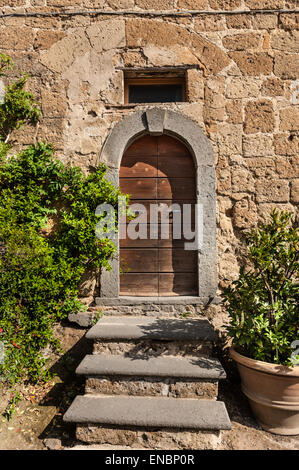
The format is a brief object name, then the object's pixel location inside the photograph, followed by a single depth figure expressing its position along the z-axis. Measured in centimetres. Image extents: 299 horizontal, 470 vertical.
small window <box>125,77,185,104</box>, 330
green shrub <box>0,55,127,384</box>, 270
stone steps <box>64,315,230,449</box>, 203
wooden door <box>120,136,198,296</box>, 317
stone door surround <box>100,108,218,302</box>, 305
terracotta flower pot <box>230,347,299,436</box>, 217
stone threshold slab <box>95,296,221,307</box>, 301
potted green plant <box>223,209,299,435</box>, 220
